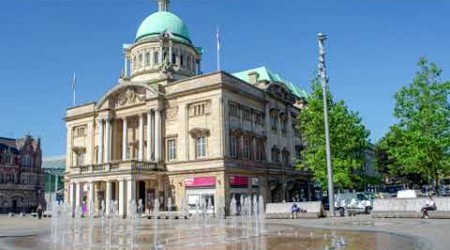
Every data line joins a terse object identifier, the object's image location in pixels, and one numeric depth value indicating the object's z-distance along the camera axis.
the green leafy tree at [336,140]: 42.85
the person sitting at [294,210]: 37.06
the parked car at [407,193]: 46.59
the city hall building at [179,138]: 49.09
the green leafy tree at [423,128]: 35.72
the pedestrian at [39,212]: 54.53
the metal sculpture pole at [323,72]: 30.66
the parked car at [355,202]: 44.41
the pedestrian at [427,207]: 31.52
